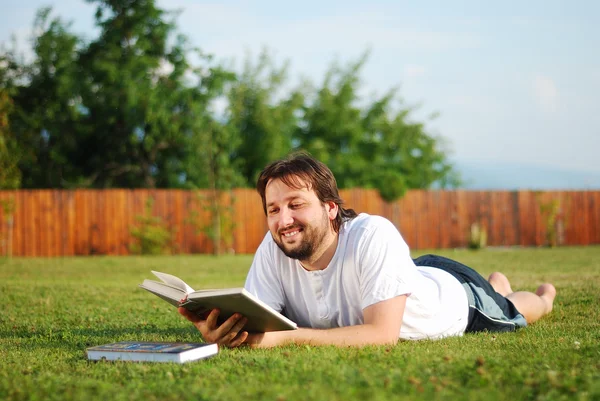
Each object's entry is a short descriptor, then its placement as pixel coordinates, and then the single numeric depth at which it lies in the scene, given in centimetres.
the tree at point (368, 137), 2780
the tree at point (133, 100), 2194
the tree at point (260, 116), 2536
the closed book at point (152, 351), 336
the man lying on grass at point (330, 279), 364
